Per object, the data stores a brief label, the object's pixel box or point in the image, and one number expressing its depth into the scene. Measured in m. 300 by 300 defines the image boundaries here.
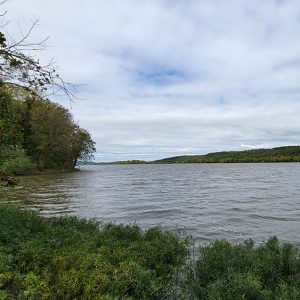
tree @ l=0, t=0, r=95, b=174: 7.28
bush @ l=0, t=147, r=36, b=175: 45.44
